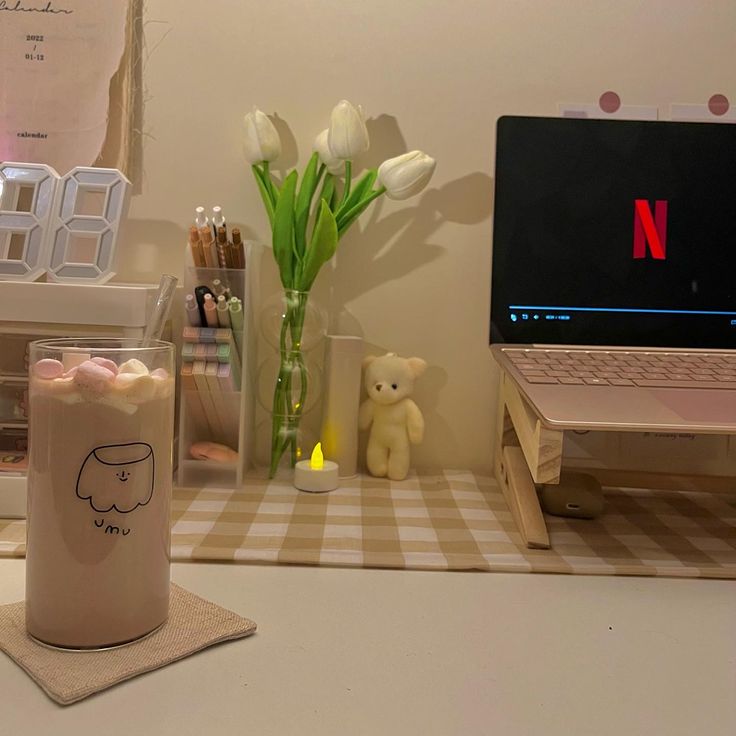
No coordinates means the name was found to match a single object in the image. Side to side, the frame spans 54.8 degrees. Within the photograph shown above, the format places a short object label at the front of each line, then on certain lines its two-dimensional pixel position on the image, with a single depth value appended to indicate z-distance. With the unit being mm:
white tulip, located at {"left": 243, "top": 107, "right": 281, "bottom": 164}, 948
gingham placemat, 662
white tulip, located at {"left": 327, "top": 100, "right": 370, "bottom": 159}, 922
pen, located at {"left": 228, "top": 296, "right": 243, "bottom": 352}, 882
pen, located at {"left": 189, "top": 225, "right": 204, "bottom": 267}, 891
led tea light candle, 897
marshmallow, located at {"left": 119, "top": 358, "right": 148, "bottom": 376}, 473
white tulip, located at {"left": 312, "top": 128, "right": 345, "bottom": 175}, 958
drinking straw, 743
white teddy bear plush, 973
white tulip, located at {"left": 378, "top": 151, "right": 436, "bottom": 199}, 934
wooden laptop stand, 669
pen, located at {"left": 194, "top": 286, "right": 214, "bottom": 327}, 879
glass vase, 965
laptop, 897
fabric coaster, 421
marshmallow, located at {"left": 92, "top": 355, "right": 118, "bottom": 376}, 463
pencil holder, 876
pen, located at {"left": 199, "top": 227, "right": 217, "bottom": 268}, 881
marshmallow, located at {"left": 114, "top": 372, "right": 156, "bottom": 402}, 459
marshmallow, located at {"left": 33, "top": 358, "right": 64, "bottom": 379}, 458
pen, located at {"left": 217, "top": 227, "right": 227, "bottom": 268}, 887
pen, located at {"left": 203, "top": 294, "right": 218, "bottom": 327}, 870
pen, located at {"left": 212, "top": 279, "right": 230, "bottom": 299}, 892
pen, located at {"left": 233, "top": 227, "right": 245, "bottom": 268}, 876
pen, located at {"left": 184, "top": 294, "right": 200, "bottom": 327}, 880
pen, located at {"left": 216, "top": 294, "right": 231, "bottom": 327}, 875
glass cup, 454
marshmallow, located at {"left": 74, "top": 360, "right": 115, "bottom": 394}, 452
